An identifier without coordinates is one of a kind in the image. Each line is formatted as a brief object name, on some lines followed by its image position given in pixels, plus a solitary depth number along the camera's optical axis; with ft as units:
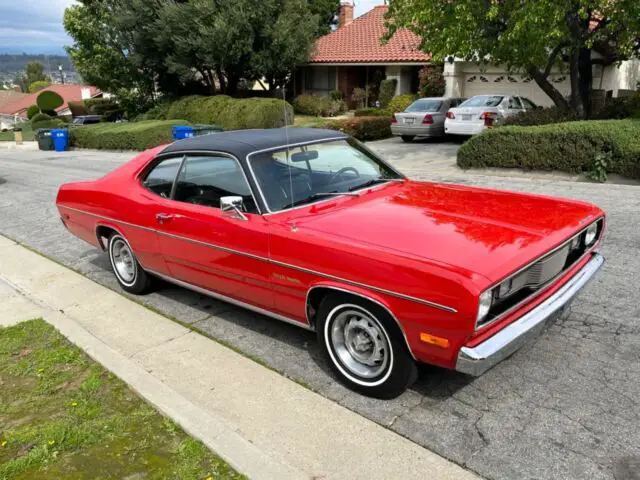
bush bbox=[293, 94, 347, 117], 95.86
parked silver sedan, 60.80
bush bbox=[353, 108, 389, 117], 80.59
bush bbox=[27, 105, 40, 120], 198.08
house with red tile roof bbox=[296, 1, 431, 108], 91.04
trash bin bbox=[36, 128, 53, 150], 90.53
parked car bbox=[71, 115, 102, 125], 116.57
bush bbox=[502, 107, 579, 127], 45.75
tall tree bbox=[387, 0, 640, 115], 36.29
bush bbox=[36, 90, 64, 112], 170.50
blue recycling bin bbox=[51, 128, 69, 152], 88.74
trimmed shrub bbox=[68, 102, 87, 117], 172.96
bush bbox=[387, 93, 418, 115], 79.75
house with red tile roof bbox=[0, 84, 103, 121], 251.89
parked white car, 54.49
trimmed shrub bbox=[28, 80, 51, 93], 350.84
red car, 9.77
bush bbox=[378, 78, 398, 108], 90.38
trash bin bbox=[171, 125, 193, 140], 70.54
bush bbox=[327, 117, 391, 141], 64.08
